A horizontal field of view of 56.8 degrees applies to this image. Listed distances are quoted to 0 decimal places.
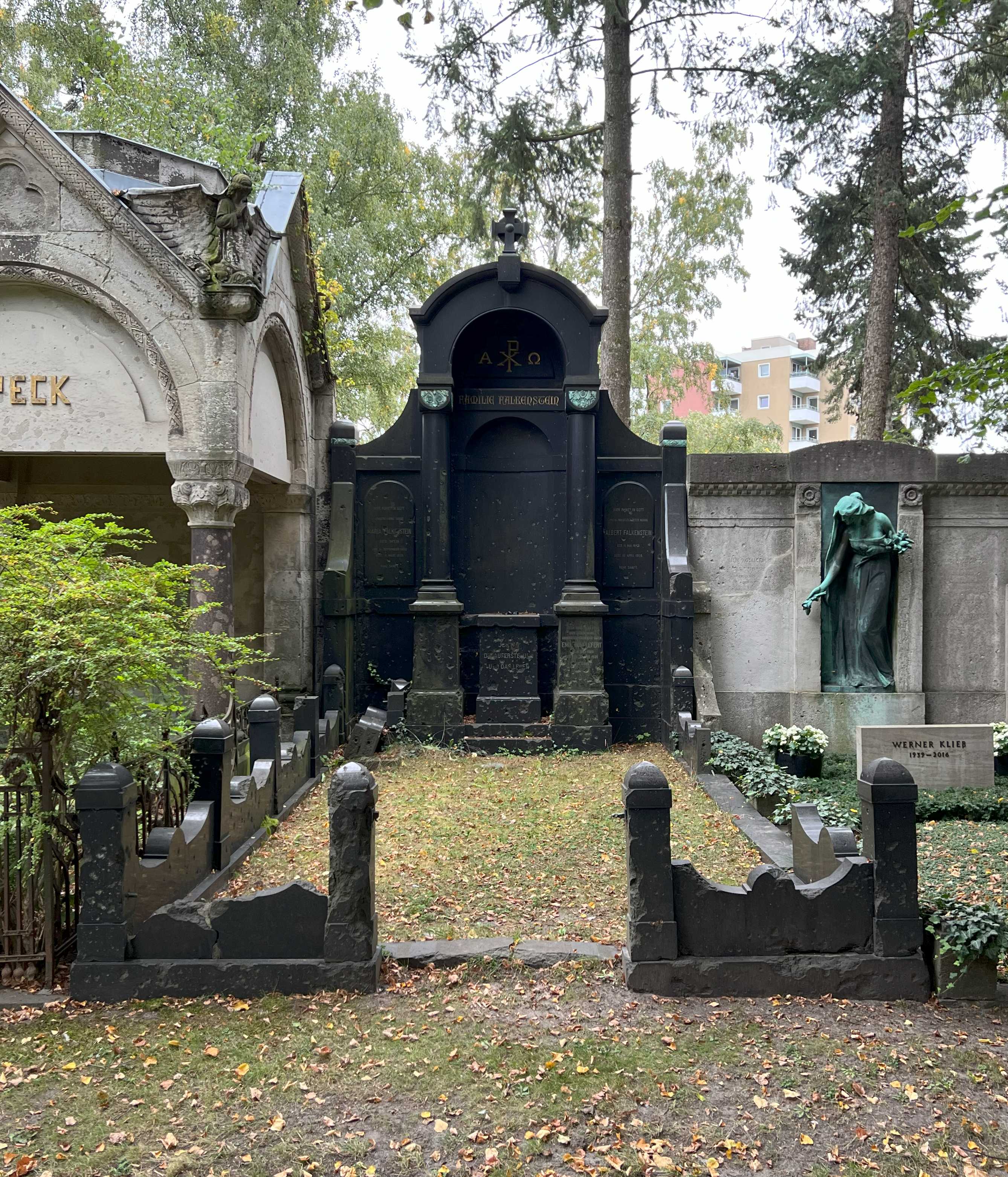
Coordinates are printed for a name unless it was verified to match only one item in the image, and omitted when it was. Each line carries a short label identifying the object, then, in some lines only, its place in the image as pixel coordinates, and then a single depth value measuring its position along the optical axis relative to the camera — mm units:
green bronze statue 10227
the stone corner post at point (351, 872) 4285
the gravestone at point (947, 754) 8289
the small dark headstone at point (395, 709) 10086
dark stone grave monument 10344
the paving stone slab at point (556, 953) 4586
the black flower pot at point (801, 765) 9242
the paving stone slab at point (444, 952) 4582
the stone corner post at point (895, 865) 4289
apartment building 58562
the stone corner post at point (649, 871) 4293
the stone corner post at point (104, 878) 4207
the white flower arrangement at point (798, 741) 9227
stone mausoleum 8156
